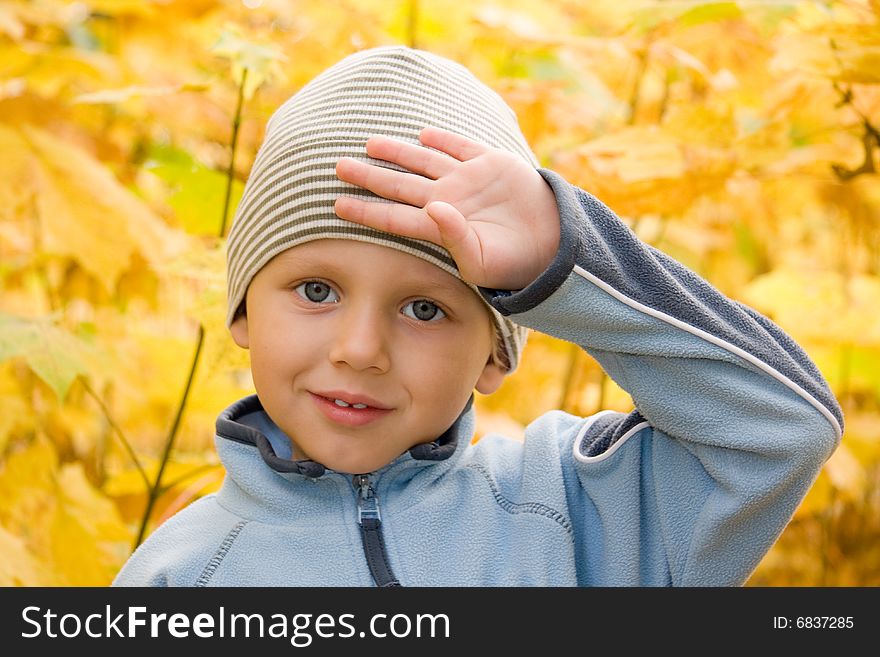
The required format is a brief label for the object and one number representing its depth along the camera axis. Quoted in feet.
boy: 2.88
